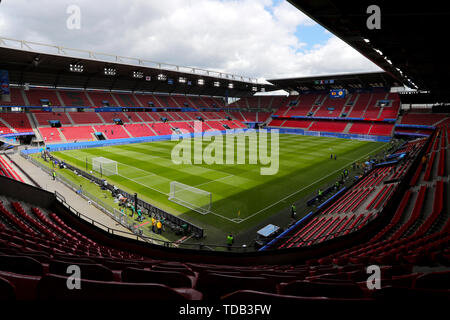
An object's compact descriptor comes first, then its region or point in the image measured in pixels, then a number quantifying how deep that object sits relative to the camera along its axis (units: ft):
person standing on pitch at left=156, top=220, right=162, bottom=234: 50.03
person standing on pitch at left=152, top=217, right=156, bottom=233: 51.48
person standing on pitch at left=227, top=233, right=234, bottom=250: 45.93
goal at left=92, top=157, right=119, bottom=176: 90.08
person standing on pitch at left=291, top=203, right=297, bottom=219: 58.65
